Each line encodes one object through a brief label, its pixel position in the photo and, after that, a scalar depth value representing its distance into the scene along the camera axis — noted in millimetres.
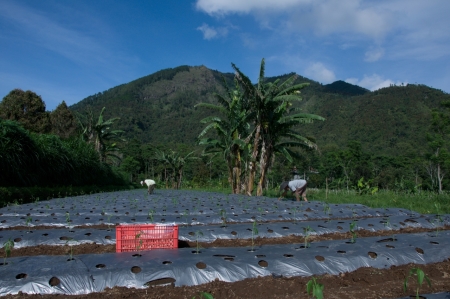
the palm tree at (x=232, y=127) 15539
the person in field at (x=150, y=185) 15438
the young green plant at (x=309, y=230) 5762
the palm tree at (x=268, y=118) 13305
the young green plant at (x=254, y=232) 5382
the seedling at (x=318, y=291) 2094
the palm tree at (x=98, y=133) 24078
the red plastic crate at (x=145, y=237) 4523
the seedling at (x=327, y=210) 8523
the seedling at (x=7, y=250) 3670
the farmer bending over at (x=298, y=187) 11688
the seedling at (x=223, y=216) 7259
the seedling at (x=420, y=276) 2391
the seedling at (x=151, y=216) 7270
